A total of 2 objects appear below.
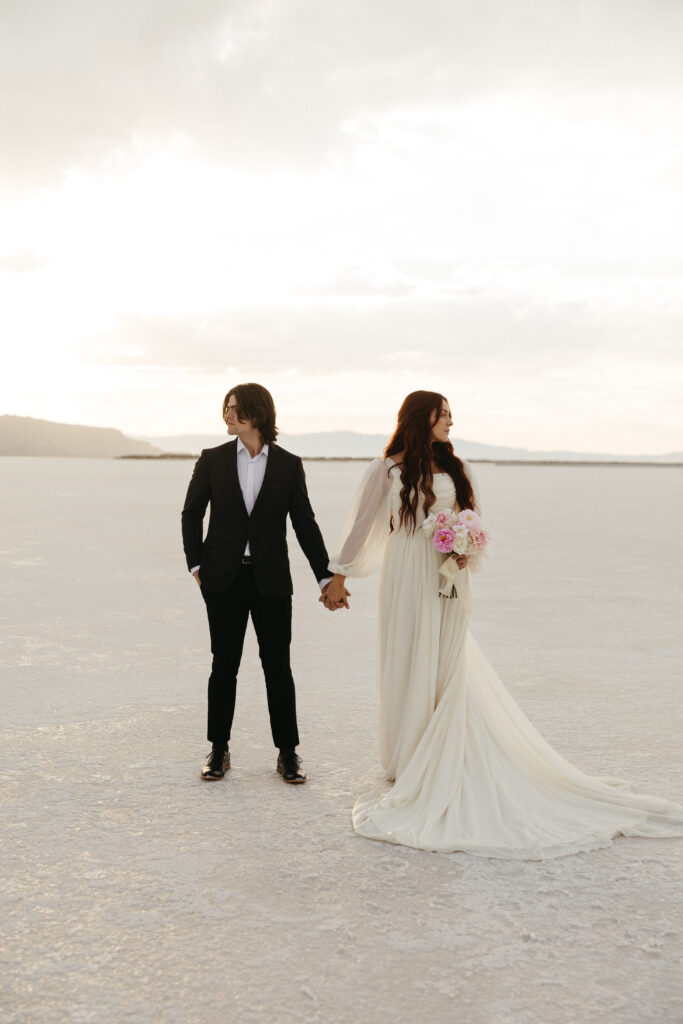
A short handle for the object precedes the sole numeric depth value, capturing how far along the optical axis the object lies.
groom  4.81
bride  4.09
